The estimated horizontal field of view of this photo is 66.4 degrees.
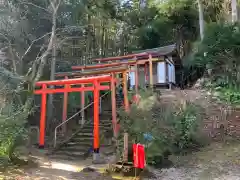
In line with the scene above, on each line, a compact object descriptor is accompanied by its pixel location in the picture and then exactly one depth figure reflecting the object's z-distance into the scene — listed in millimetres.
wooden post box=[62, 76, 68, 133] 8218
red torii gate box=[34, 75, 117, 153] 6234
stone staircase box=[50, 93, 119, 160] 6498
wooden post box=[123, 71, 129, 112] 7081
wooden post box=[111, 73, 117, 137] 6958
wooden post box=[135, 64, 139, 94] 8905
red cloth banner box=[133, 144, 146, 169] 4270
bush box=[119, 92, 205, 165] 5073
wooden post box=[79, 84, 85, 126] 8426
